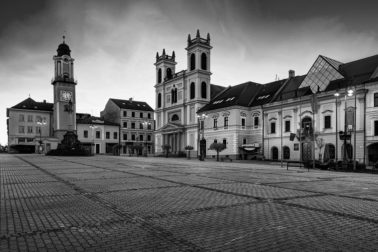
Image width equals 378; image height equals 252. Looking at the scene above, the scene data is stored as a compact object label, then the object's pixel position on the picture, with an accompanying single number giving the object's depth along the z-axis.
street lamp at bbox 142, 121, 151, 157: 93.88
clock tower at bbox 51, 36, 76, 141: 78.25
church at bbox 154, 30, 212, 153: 64.50
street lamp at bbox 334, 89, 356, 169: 25.27
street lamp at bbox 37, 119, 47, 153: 74.90
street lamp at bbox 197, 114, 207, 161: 59.66
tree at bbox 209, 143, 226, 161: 46.28
